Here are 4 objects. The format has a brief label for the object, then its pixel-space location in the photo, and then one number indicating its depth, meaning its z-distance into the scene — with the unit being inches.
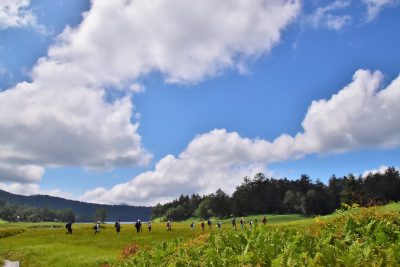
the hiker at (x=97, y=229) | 2647.1
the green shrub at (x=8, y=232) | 3362.7
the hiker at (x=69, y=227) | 2706.7
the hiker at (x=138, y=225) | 2581.2
